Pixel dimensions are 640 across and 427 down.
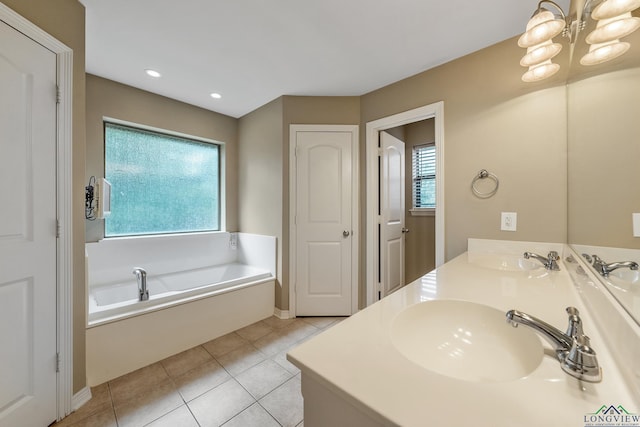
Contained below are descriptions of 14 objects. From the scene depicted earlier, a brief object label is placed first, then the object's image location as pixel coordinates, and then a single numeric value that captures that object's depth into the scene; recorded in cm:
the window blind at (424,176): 294
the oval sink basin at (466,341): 66
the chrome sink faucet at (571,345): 45
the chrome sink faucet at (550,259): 123
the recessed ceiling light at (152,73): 210
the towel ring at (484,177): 168
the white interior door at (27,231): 110
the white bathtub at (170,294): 165
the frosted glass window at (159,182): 242
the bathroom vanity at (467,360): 39
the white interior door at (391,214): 251
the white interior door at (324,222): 255
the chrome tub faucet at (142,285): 184
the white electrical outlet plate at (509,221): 160
